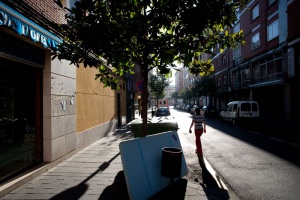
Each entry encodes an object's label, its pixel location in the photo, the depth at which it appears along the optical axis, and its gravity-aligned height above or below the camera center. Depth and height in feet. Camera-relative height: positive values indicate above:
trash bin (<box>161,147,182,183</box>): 14.99 -3.56
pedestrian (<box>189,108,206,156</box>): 27.53 -2.48
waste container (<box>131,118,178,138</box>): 26.08 -2.31
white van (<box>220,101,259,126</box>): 57.98 -1.73
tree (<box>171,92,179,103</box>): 368.19 +15.11
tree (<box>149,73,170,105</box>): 143.77 +12.49
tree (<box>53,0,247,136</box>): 13.84 +4.69
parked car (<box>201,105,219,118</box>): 91.81 -2.65
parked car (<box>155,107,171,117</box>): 99.60 -2.72
